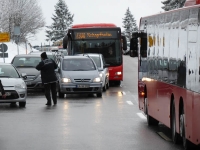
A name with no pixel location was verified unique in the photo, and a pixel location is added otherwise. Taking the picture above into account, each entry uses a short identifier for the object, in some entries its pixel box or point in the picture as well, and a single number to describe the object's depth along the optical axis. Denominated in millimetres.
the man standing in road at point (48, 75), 25708
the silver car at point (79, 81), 29188
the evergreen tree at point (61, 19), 182250
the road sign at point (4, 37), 46072
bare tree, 103312
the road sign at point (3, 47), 45466
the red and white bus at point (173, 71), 11758
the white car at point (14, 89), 24188
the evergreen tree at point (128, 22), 192000
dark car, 32312
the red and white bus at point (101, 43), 37875
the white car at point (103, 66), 33188
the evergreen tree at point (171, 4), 99144
